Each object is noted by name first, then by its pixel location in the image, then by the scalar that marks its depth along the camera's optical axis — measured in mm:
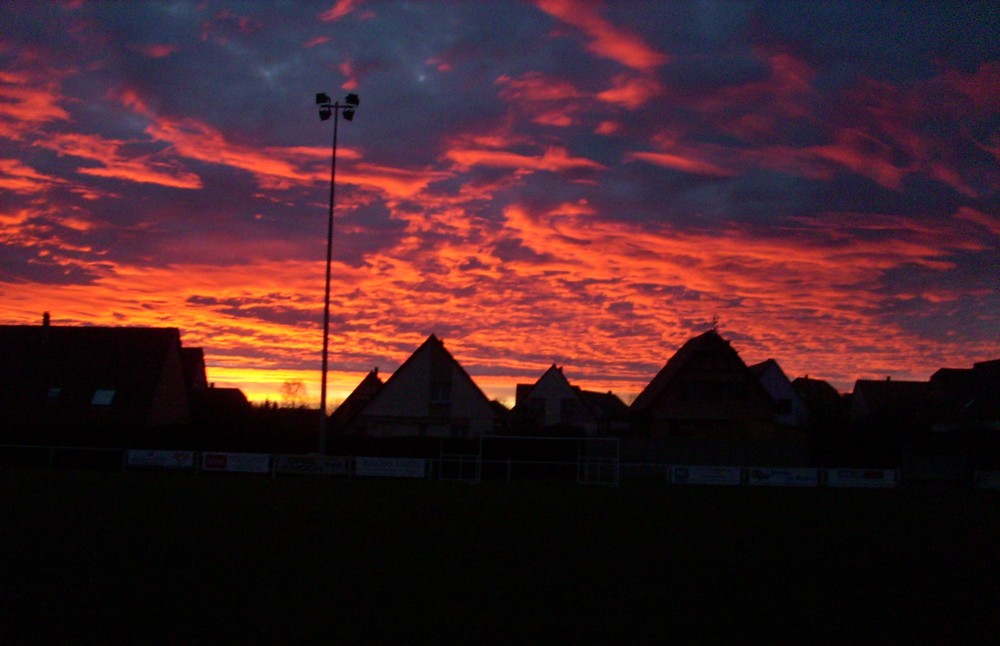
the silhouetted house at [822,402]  66488
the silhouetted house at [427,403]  57469
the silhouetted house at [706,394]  60344
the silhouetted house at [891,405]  55359
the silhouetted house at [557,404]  79250
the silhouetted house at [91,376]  53156
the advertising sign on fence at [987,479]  51062
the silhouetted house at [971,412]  54156
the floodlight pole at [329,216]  40031
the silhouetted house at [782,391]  81688
